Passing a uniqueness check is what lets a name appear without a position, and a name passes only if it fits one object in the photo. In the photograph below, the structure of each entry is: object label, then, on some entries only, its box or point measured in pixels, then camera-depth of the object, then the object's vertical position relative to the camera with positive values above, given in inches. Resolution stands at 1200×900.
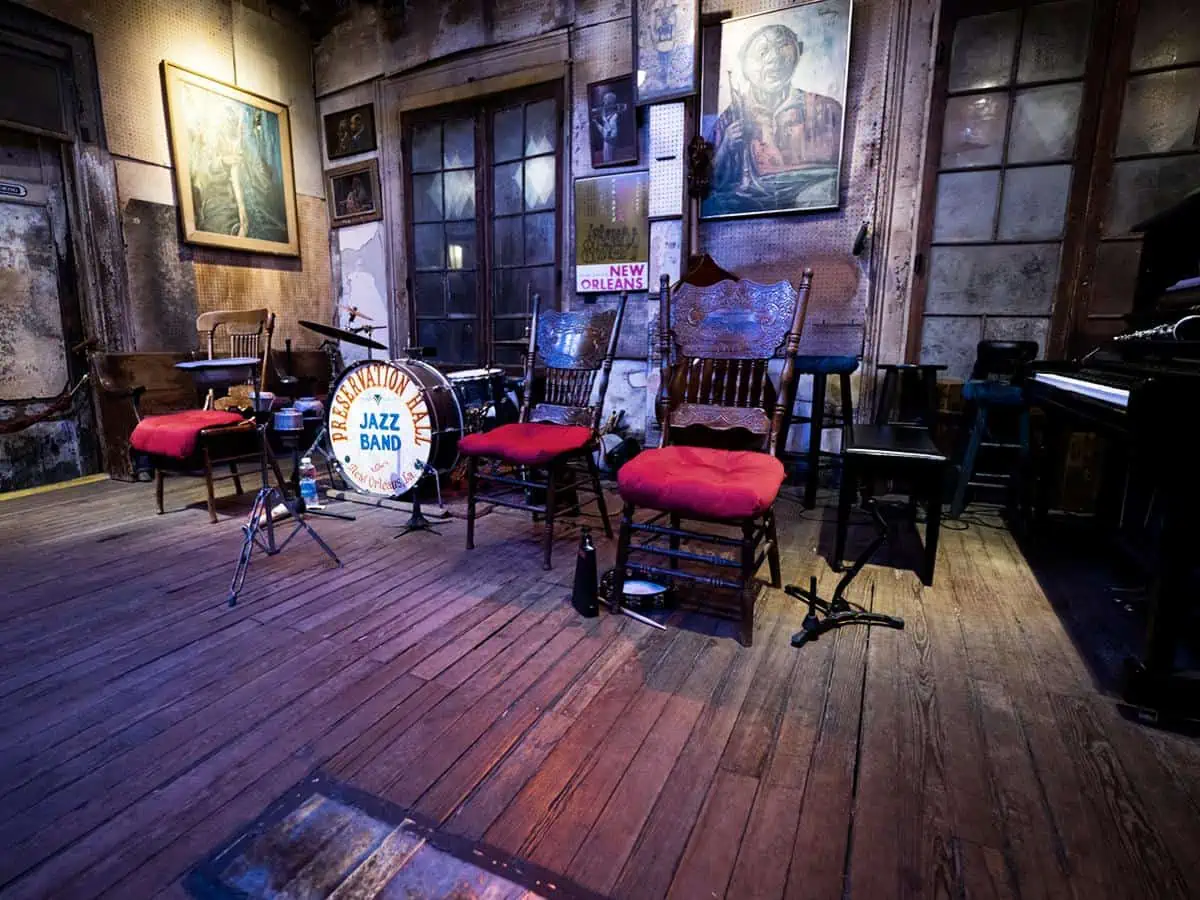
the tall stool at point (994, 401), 126.0 -13.0
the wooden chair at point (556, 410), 110.4 -16.4
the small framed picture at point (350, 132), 228.8 +77.5
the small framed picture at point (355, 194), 231.3 +54.1
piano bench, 99.0 -22.3
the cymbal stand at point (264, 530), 98.8 -38.1
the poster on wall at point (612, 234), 183.9 +31.6
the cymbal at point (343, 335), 112.8 -1.1
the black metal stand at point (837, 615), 85.6 -42.1
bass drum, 139.6 -22.7
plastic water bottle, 153.0 -41.8
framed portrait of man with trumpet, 156.6 +62.5
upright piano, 65.1 -10.5
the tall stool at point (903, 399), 159.5 -16.7
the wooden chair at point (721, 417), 81.2 -14.2
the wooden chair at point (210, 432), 131.7 -23.8
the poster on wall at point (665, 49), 165.9 +81.4
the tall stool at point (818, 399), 140.5 -15.4
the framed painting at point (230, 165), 196.5 +57.7
